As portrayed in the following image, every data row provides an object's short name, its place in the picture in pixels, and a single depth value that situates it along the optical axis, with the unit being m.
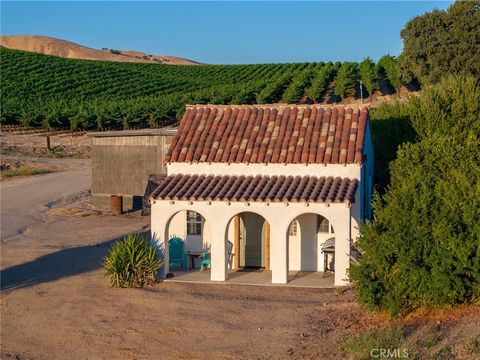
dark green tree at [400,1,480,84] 52.22
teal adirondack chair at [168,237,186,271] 21.10
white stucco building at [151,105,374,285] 18.64
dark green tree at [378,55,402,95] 65.14
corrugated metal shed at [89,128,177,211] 31.30
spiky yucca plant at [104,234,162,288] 18.69
